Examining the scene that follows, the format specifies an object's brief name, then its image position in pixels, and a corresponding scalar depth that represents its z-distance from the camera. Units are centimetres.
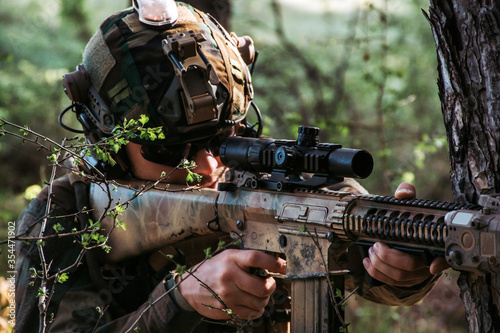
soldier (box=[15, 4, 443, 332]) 583
